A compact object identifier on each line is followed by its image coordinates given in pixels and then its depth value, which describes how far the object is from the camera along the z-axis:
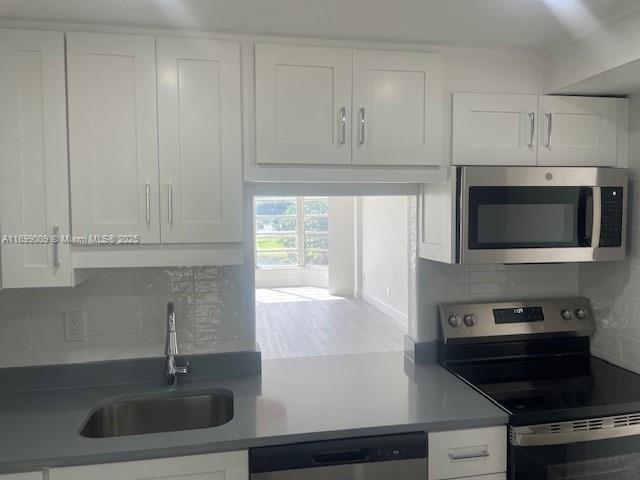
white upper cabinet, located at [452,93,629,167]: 1.99
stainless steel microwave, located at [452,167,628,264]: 1.91
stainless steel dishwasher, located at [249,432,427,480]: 1.55
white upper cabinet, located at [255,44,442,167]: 1.83
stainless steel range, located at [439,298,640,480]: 1.68
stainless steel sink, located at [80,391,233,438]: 1.88
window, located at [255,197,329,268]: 6.73
